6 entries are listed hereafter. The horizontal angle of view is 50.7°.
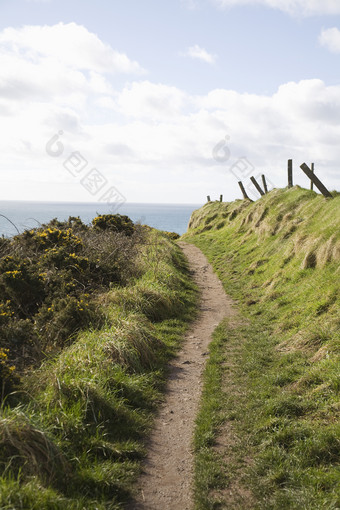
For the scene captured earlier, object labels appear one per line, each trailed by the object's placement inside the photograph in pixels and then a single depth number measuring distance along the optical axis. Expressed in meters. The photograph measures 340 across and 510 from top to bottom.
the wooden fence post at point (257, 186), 28.53
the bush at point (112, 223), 21.86
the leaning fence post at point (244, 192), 37.12
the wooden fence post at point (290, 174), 23.38
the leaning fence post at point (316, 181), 16.17
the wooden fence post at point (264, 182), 29.62
